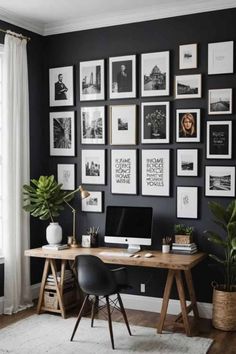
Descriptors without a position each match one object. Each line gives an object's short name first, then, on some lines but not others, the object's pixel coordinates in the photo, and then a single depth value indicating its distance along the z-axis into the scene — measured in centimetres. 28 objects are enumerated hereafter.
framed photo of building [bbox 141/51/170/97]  500
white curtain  509
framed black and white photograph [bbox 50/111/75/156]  555
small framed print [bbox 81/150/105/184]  540
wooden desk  436
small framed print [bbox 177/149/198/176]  490
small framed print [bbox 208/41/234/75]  468
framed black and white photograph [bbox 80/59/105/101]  534
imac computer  490
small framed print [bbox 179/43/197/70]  485
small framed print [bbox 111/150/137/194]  521
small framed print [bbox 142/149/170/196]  504
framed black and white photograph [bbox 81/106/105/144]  537
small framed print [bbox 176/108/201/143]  487
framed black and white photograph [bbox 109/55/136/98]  517
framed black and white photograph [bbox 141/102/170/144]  502
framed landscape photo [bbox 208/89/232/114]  472
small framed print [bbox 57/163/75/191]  558
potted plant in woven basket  443
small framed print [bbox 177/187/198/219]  490
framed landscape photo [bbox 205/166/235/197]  474
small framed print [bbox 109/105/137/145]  520
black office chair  413
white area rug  404
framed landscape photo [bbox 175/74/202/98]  484
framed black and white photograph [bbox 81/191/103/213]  541
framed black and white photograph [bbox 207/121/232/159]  474
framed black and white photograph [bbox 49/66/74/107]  553
